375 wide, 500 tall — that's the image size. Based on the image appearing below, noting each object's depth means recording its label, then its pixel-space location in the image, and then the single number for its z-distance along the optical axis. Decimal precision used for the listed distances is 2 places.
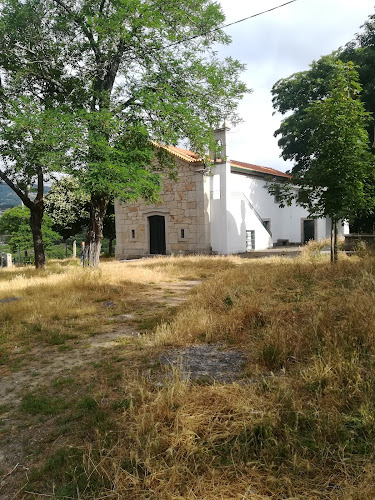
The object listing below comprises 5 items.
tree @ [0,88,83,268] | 9.35
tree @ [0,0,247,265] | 10.09
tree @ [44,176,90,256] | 25.64
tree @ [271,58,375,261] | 8.48
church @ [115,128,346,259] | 20.22
